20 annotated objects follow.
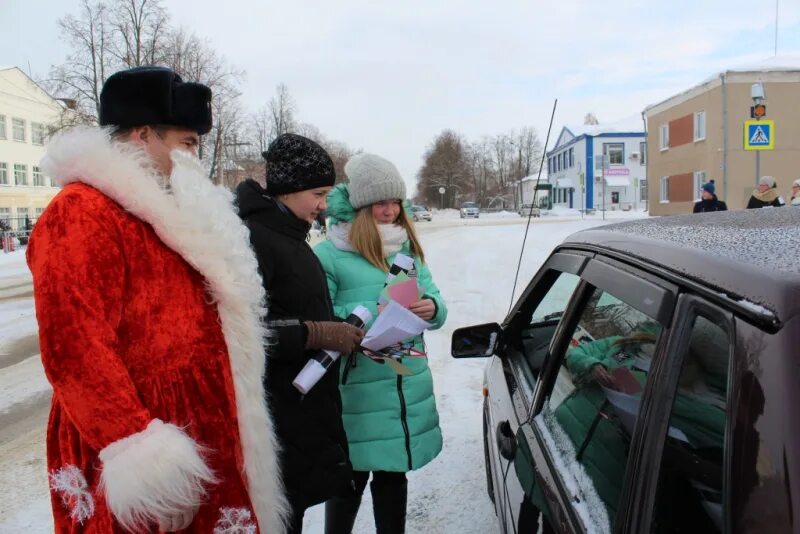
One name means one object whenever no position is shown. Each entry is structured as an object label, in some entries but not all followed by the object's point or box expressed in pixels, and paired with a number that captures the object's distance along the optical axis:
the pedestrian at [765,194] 8.46
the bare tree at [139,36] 23.81
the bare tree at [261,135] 38.97
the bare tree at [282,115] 39.94
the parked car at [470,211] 53.41
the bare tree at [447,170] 83.44
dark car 0.92
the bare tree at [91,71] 23.22
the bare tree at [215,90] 24.89
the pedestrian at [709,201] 10.00
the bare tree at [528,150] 85.62
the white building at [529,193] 67.62
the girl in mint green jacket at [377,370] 2.39
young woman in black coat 1.95
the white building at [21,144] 40.78
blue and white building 55.78
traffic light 10.20
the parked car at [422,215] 48.89
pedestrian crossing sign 10.17
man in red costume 1.23
